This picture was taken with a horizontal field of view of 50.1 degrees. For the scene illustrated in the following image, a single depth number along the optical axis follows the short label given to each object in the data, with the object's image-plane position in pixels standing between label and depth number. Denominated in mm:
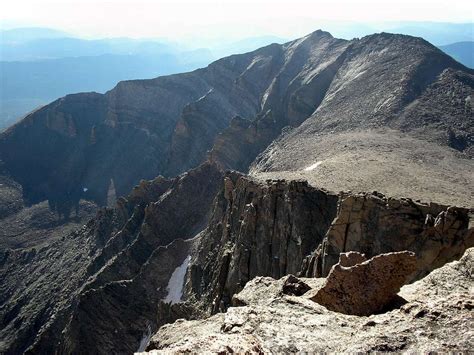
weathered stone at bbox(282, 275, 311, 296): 19062
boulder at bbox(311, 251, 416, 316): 16953
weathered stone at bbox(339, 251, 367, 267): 21402
